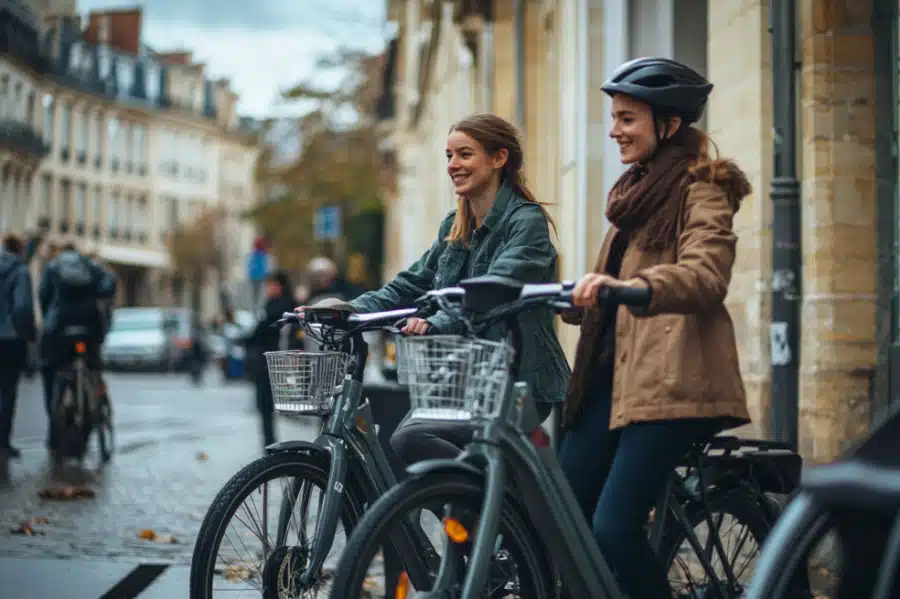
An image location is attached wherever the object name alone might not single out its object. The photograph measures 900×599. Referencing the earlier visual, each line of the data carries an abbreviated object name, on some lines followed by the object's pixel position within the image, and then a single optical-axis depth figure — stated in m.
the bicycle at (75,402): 23.18
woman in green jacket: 8.66
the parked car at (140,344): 78.68
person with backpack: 23.72
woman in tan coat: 7.58
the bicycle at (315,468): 8.27
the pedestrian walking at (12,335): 24.18
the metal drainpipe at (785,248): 13.43
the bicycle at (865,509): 5.43
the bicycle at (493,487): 7.03
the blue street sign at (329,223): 57.62
